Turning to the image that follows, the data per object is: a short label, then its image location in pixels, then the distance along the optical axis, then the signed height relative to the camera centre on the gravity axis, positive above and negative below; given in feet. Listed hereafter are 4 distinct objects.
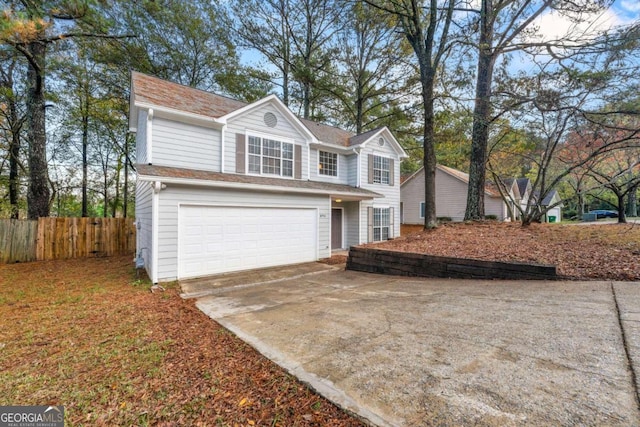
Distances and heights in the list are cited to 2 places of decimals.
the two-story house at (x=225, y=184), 22.98 +3.44
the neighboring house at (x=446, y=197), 67.51 +5.75
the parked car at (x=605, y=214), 91.76 +2.06
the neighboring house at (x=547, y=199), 84.28 +7.72
